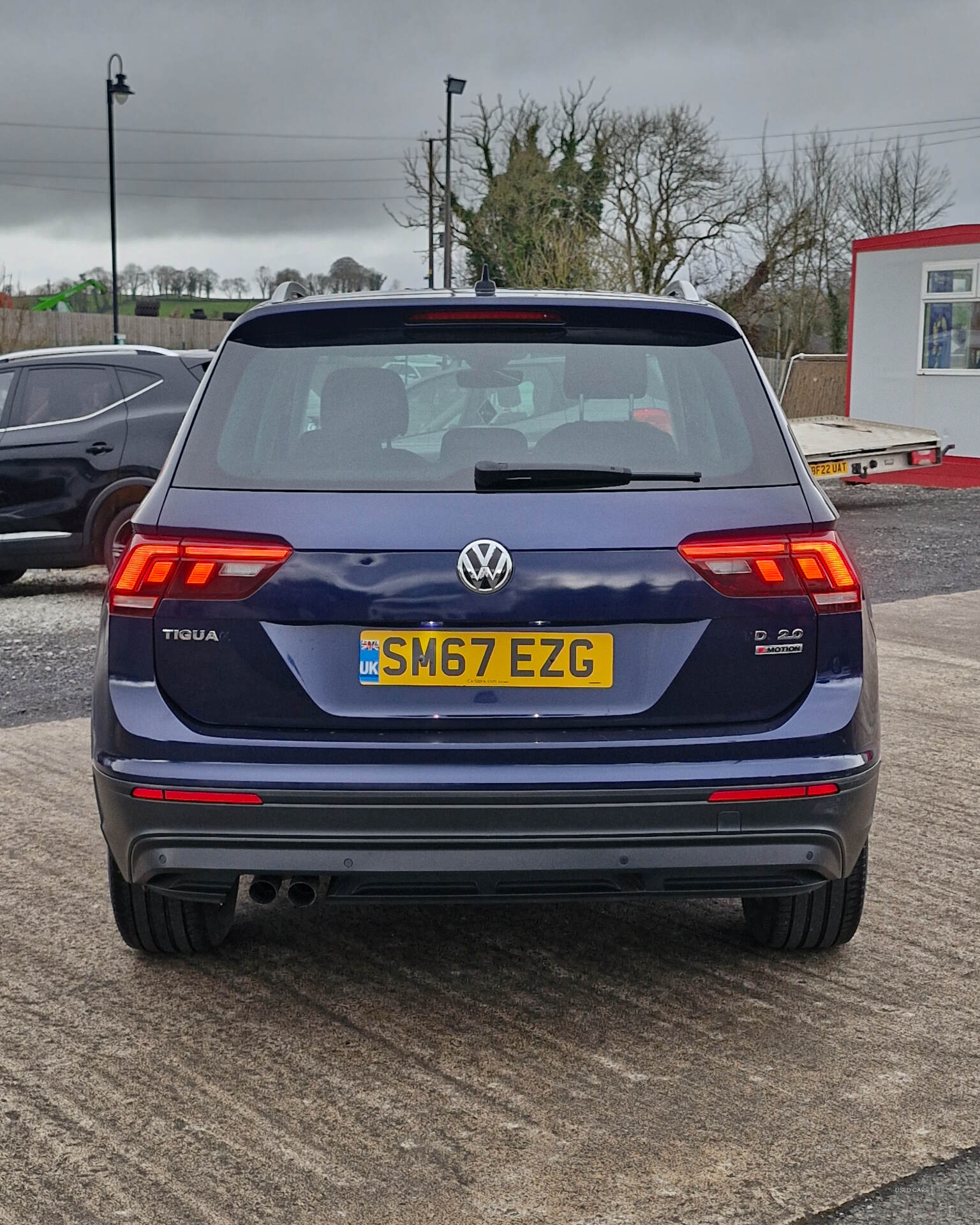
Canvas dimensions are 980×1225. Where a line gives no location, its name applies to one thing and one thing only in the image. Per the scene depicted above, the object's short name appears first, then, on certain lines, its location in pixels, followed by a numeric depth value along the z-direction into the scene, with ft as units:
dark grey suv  37.70
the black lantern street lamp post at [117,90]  120.16
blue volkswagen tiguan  10.39
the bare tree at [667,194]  145.07
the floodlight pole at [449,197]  137.28
